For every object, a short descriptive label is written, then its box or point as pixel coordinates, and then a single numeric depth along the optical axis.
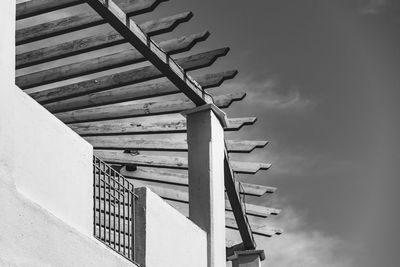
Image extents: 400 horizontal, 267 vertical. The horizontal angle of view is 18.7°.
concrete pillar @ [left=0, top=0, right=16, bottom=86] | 11.91
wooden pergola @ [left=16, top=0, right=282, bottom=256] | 16.00
